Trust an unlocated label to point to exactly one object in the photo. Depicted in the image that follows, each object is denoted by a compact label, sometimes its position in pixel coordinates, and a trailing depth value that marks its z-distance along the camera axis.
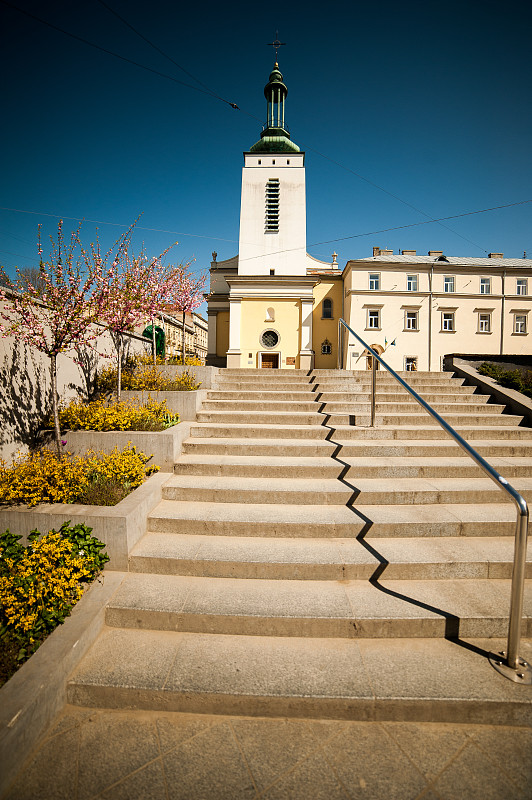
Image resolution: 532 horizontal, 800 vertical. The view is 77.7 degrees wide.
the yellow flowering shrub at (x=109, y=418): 5.15
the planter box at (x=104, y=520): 3.17
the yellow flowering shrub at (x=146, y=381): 6.88
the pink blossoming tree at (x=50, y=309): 4.63
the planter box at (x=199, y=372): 7.67
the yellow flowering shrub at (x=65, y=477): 3.56
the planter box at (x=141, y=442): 4.72
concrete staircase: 2.22
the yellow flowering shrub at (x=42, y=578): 2.45
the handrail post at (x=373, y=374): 5.84
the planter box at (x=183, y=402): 6.32
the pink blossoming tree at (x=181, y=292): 8.23
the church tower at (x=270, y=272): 21.03
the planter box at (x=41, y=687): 1.84
